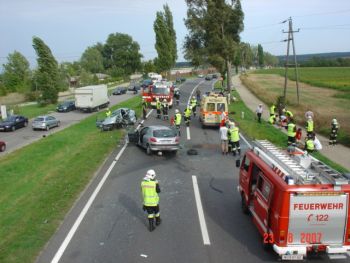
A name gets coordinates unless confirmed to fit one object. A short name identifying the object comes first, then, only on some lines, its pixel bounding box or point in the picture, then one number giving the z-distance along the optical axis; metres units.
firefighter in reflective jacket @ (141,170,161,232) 10.25
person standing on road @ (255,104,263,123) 30.61
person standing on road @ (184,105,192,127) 28.30
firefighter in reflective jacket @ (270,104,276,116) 29.33
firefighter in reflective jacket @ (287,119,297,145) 20.24
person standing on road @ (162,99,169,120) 32.59
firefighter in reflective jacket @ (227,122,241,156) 18.86
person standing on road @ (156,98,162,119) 32.75
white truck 45.84
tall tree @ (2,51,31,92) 75.75
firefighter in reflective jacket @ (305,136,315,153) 17.77
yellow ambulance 27.16
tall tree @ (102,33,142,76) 124.16
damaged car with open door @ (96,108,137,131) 28.78
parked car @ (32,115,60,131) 36.34
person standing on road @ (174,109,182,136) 24.96
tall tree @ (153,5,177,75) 85.62
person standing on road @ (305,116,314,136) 20.86
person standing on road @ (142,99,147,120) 33.12
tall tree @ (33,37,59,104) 53.38
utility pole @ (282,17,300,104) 36.00
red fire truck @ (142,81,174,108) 38.28
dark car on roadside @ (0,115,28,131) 36.59
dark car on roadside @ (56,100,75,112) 49.22
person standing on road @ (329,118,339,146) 21.73
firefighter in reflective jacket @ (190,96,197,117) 33.22
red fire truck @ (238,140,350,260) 7.89
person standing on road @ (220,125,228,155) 19.53
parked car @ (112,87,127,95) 68.31
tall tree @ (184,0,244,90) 45.19
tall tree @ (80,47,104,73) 135.00
